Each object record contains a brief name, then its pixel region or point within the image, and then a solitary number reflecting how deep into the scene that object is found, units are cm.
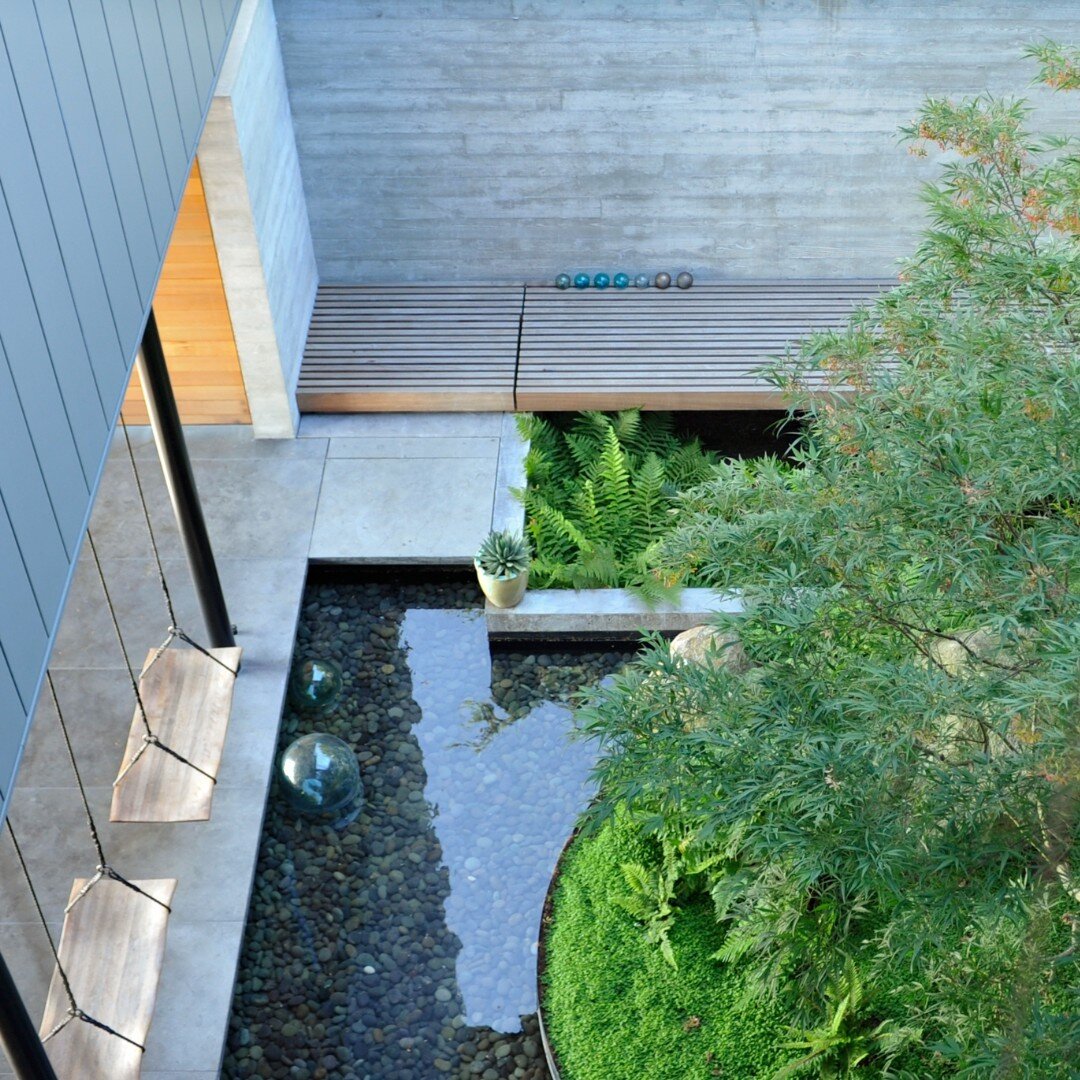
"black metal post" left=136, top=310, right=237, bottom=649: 661
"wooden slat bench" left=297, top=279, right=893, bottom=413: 948
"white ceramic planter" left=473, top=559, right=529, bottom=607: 809
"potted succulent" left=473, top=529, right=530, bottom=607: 808
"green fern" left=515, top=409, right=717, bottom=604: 842
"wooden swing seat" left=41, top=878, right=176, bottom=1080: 559
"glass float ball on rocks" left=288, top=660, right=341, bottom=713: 776
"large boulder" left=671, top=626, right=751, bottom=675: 678
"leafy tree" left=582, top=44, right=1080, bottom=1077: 407
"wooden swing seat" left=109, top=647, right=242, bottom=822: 649
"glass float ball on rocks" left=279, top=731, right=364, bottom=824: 713
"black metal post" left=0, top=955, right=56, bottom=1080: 475
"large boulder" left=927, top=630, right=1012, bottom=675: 438
